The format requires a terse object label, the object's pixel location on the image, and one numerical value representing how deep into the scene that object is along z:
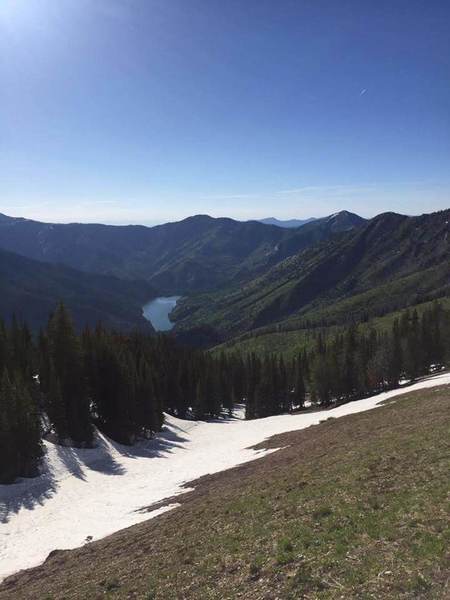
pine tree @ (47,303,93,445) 53.06
